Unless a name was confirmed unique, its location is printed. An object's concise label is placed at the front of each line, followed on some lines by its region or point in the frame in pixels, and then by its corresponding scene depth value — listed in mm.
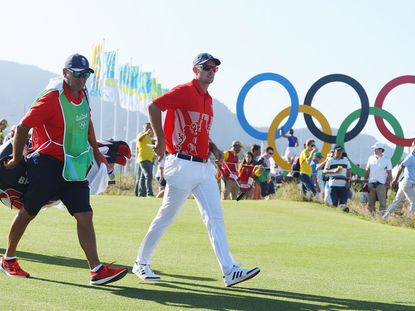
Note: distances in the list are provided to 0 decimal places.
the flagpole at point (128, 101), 53550
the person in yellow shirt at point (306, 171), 21531
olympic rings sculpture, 32062
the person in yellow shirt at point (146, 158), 21641
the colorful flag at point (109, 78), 48531
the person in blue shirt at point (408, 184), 18672
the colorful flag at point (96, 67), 47656
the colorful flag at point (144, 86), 53875
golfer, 8039
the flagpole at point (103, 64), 47562
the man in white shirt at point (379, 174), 20781
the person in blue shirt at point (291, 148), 30788
